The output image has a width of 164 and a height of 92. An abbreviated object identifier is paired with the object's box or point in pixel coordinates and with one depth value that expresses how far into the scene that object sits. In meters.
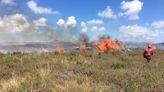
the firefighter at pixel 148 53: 8.84
